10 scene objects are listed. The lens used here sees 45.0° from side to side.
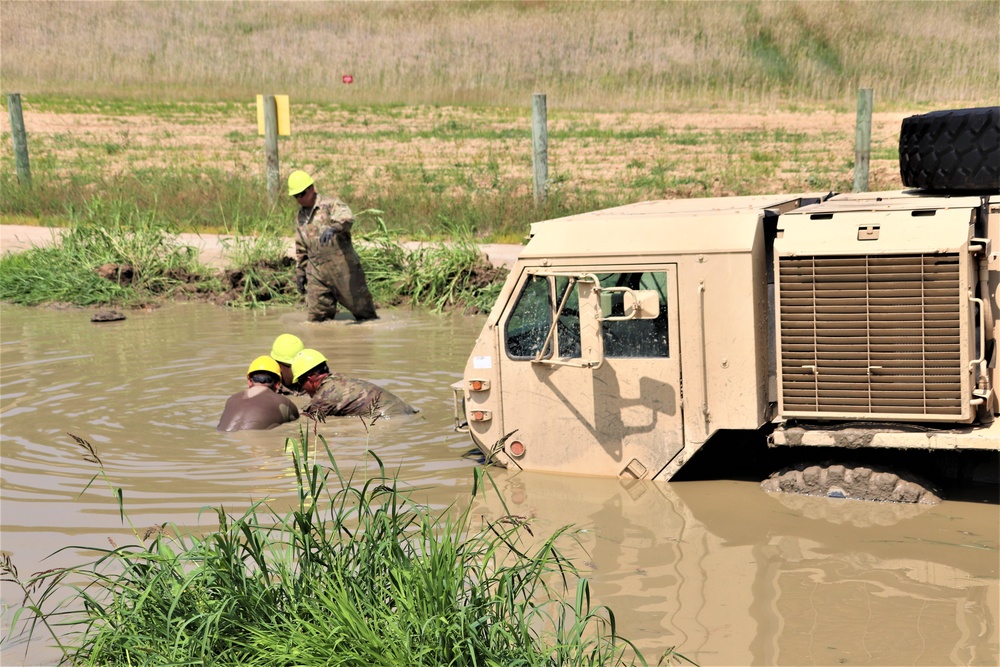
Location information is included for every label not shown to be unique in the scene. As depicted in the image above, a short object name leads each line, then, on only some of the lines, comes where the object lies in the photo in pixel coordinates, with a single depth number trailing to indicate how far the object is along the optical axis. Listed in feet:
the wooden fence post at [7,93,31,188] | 64.64
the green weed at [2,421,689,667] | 13.89
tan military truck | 21.38
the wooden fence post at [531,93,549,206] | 52.08
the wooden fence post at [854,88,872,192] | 47.50
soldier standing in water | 42.09
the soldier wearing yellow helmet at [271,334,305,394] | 31.68
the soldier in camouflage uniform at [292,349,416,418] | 29.76
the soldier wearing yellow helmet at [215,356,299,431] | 29.30
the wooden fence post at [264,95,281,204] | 56.18
